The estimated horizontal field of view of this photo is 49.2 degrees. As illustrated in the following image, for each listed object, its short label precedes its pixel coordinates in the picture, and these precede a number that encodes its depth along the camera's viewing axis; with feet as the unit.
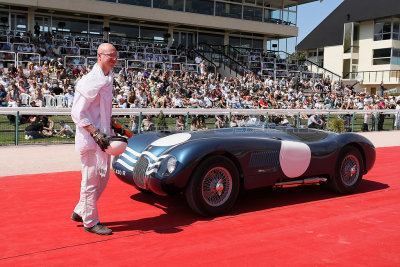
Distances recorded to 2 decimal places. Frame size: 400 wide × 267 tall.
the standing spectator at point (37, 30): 87.71
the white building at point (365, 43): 153.07
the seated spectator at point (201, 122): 45.99
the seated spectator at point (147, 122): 41.39
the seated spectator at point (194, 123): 45.50
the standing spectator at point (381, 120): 66.57
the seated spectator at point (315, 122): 55.36
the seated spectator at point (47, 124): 40.64
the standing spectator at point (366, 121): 64.49
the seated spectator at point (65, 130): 41.32
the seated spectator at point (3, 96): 49.95
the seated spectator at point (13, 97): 49.13
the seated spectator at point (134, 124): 41.74
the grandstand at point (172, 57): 60.49
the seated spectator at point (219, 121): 47.85
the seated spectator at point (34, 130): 39.17
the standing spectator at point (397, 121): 69.30
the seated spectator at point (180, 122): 44.17
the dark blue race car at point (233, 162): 16.79
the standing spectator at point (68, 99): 54.86
